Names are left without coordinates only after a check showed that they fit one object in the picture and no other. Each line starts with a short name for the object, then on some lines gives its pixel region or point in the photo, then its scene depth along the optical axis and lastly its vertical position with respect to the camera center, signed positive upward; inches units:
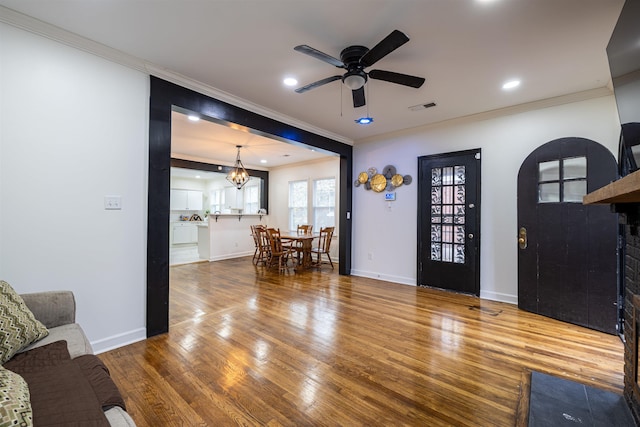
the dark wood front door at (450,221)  160.7 -3.2
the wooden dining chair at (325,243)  242.6 -24.6
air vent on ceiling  144.8 +57.7
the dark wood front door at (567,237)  114.4 -9.0
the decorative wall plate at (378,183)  198.2 +23.4
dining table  230.2 -27.9
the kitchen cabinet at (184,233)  381.7 -26.3
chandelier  259.7 +36.8
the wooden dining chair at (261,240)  242.2 -22.8
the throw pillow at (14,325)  55.7 -23.8
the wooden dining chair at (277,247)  229.0 -27.4
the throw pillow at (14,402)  32.5 -23.4
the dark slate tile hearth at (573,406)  62.1 -45.1
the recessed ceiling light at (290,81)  118.0 +57.2
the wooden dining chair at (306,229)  272.5 -13.5
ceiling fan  86.0 +48.1
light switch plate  97.5 +4.2
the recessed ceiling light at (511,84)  119.8 +57.5
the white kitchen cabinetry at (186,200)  405.1 +21.7
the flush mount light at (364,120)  117.2 +39.9
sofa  37.5 -27.7
